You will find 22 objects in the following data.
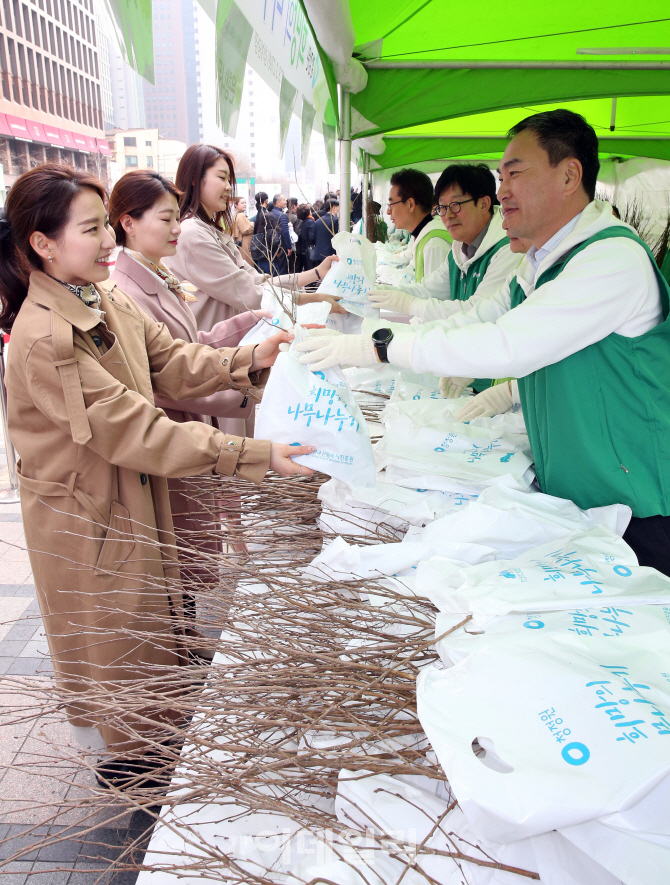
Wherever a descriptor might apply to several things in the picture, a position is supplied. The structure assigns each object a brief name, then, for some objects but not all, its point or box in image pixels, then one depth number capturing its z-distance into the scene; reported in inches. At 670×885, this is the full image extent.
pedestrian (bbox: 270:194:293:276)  352.5
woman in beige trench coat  57.0
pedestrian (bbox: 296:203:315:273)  398.9
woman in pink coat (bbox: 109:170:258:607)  83.7
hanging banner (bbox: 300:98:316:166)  91.9
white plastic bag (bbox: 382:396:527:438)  73.5
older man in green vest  52.8
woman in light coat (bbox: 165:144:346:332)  103.0
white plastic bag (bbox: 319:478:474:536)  59.2
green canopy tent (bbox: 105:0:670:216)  100.7
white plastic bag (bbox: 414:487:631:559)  51.1
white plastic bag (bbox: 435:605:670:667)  37.9
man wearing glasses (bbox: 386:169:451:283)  156.1
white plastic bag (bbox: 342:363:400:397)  112.3
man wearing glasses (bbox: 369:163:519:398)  104.7
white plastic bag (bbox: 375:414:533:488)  62.8
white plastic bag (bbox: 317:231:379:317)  98.4
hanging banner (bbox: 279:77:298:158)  73.9
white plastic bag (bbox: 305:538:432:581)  51.4
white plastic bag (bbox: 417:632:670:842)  28.3
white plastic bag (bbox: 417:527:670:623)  41.3
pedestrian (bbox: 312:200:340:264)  387.2
